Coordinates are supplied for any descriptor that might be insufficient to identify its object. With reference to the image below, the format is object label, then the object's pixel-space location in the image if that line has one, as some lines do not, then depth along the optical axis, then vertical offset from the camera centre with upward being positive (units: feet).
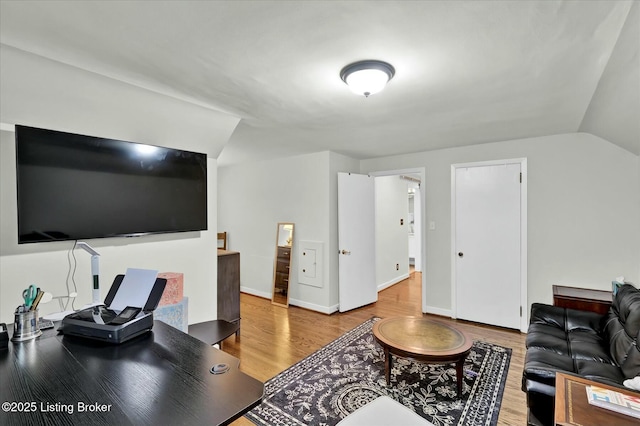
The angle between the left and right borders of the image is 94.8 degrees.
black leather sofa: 5.68 -3.34
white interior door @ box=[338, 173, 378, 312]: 14.03 -1.54
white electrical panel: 14.32 -2.62
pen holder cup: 3.99 -1.58
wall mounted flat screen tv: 5.96 +0.61
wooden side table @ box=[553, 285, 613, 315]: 8.77 -2.81
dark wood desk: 2.57 -1.76
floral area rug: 6.79 -4.74
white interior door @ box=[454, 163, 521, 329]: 11.87 -1.49
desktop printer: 3.95 -1.49
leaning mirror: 15.40 -2.86
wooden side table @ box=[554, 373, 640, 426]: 3.63 -2.64
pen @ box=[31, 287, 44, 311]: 4.25 -1.28
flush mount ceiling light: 5.99 +2.82
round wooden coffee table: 7.18 -3.52
